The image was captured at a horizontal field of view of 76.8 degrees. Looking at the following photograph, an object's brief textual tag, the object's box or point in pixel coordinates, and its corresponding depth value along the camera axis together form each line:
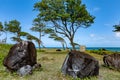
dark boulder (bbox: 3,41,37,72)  3.89
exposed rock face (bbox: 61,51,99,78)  3.64
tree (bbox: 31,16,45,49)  14.04
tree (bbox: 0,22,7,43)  15.66
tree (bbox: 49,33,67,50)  13.77
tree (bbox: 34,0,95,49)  11.67
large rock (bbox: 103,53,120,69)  5.01
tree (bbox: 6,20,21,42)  15.74
